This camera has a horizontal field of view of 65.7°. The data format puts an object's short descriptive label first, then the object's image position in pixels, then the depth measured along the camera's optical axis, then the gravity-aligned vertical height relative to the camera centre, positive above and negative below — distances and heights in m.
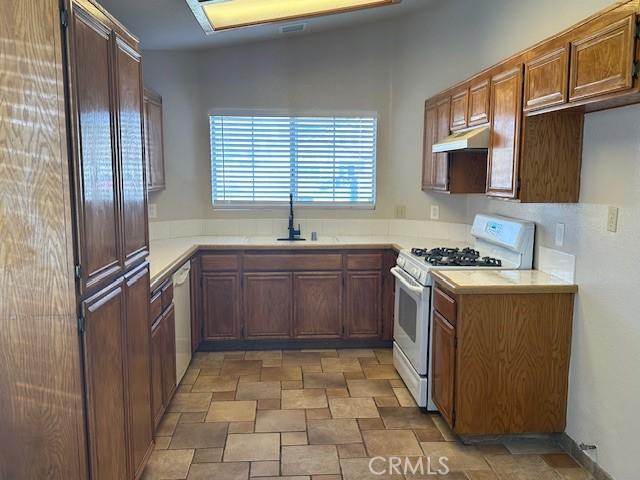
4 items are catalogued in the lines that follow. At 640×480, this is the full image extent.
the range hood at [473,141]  3.04 +0.29
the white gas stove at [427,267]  3.01 -0.50
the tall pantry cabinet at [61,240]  1.50 -0.18
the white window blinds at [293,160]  4.57 +0.24
